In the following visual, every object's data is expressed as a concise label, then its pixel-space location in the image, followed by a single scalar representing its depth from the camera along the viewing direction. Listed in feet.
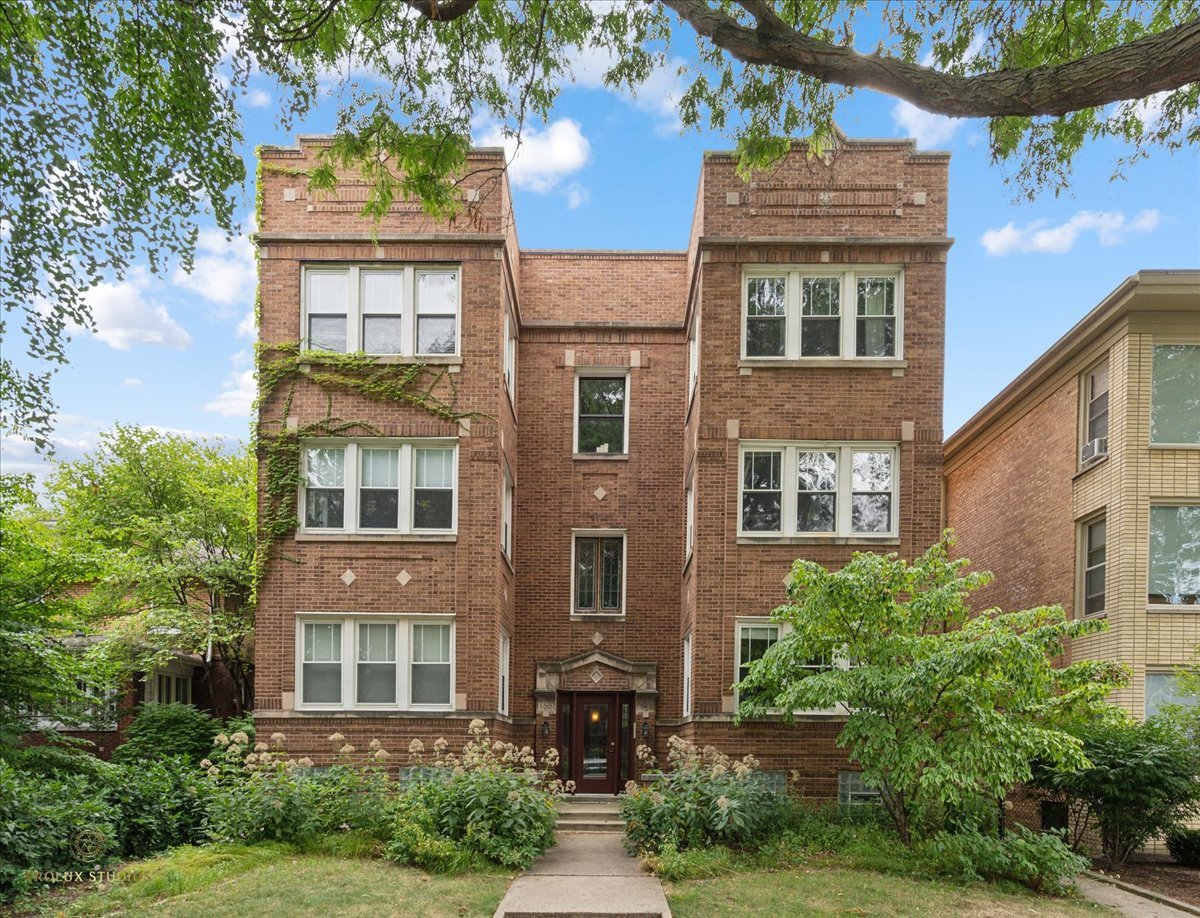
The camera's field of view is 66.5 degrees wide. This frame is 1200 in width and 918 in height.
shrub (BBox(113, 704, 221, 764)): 64.39
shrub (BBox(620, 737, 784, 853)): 39.86
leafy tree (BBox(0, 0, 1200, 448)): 22.81
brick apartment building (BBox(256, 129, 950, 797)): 51.42
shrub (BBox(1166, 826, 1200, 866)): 44.78
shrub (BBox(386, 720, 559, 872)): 37.55
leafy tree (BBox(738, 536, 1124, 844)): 36.83
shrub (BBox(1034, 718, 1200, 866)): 41.81
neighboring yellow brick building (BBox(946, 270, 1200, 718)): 49.57
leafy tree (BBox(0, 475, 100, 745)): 37.11
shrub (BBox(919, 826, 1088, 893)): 36.11
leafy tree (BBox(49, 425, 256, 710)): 70.18
